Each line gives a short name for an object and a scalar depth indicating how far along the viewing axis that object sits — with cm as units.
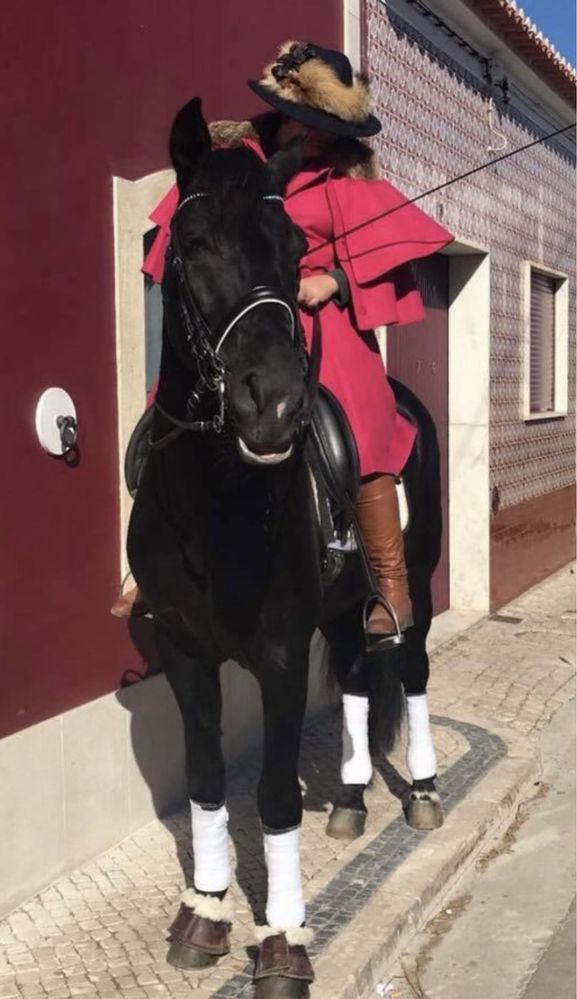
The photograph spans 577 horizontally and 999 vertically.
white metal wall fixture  405
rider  336
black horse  261
